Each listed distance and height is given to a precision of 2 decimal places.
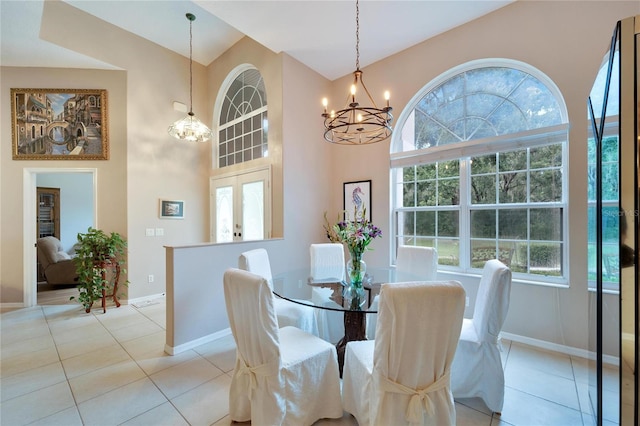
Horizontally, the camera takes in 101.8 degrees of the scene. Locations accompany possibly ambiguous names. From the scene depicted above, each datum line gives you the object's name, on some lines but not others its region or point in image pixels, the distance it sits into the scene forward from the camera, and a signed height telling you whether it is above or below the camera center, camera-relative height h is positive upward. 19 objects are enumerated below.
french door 3.98 +0.10
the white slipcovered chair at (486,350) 1.66 -0.94
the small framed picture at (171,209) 4.45 +0.06
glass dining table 1.79 -0.65
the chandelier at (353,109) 1.91 +0.78
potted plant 3.58 -0.69
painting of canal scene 3.83 +1.35
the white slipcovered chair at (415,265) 2.63 -0.57
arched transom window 4.21 +1.60
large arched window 2.62 +0.48
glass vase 2.08 -0.55
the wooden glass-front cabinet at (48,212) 6.31 +0.03
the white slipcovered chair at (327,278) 2.07 -0.65
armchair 4.75 -0.96
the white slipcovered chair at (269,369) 1.45 -0.94
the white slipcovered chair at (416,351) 1.20 -0.68
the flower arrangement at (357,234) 2.13 -0.19
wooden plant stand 3.65 -0.98
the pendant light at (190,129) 3.91 +1.27
